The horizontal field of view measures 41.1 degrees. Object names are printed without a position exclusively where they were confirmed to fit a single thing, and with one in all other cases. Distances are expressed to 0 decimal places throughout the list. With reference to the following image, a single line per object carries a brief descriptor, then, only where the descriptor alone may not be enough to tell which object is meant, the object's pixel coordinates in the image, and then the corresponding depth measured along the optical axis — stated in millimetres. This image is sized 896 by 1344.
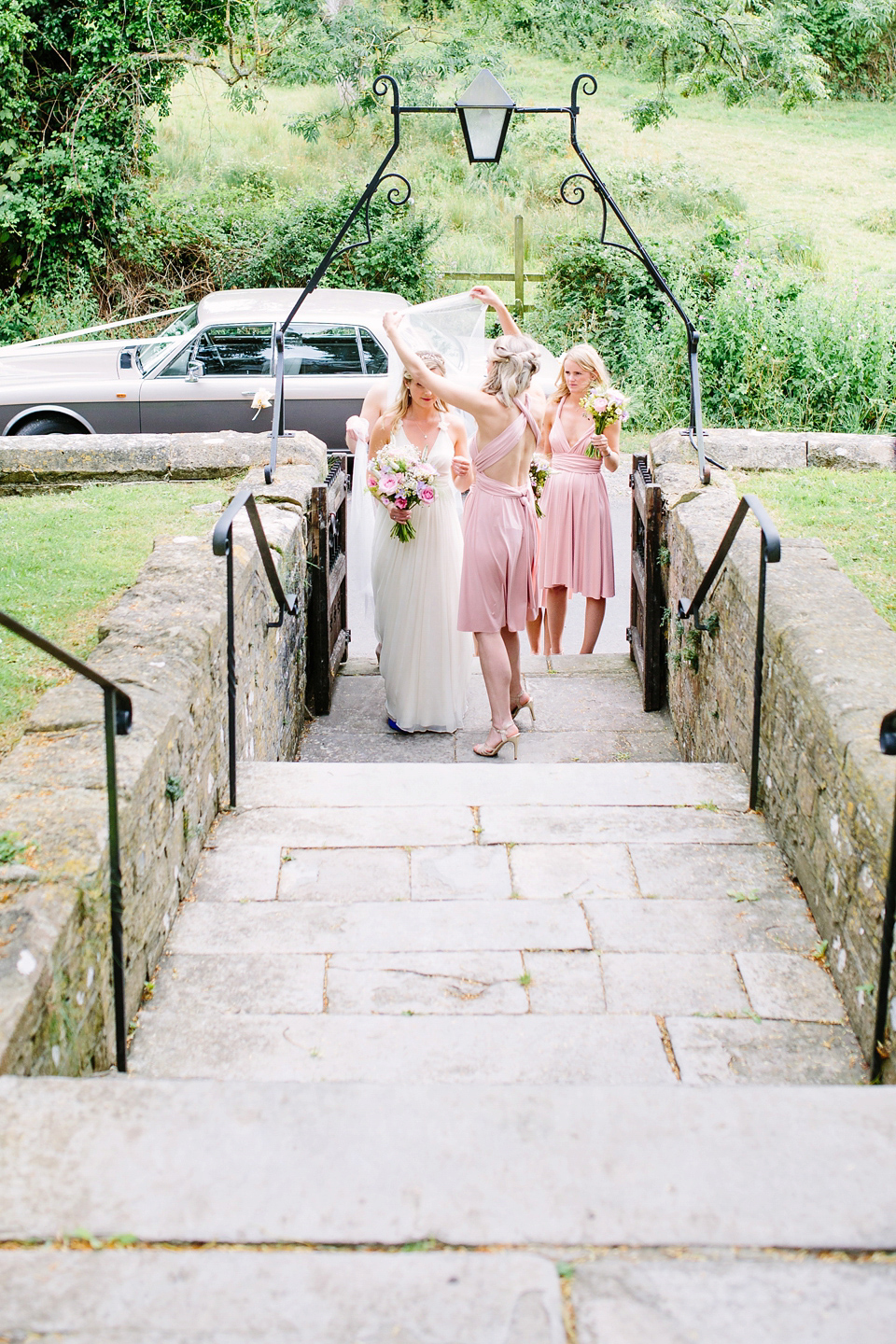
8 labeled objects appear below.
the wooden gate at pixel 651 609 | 6453
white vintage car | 9727
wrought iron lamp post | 6438
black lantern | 6488
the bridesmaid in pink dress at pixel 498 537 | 5285
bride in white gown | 5898
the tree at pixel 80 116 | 14336
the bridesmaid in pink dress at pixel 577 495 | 6578
